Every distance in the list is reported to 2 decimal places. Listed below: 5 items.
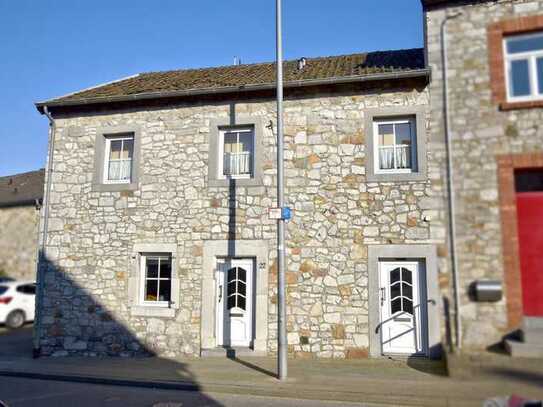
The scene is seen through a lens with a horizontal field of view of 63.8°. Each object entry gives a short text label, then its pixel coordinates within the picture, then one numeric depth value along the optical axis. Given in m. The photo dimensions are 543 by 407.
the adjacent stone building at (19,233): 12.33
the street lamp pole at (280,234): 6.61
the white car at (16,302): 12.23
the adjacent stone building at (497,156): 5.79
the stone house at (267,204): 7.41
